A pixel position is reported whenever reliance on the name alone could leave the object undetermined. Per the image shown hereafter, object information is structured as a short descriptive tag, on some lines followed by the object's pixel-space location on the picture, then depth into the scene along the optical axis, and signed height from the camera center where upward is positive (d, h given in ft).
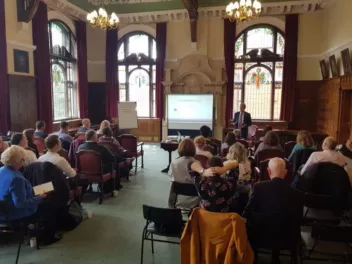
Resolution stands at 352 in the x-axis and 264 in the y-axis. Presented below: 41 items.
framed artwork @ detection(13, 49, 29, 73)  24.48 +3.38
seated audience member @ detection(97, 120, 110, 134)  20.33 -1.50
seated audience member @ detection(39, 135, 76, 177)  12.26 -2.26
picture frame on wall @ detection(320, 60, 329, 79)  29.97 +3.48
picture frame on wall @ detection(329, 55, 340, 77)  26.86 +3.40
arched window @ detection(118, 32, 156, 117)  36.83 +4.02
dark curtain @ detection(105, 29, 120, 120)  36.19 +3.17
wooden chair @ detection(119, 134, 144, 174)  20.95 -2.90
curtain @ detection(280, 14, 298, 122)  32.09 +3.85
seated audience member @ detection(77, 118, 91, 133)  22.90 -1.83
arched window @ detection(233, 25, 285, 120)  33.73 +3.71
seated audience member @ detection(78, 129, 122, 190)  16.21 -2.50
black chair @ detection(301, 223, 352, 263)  7.71 -3.30
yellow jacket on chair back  7.59 -3.53
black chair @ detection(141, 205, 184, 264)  8.76 -3.46
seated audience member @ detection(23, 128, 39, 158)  16.15 -1.99
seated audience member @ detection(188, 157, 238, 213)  8.31 -2.38
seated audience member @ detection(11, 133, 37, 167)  12.74 -1.77
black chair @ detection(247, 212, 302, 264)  8.17 -3.53
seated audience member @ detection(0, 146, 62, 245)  9.71 -2.87
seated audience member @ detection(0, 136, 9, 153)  14.57 -2.19
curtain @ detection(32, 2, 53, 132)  26.53 +3.41
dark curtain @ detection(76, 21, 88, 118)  33.96 +3.91
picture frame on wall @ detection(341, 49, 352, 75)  23.39 +3.42
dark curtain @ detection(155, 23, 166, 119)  35.13 +4.64
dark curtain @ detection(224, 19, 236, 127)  33.35 +5.47
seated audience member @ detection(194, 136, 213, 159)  15.51 -2.12
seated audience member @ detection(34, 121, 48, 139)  19.56 -1.84
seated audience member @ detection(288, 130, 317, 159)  14.98 -1.84
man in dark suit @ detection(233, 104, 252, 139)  27.73 -1.70
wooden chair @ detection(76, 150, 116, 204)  15.38 -3.36
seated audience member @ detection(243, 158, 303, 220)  8.32 -2.60
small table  20.79 -2.94
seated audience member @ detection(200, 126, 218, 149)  19.08 -1.76
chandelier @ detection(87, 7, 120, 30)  23.02 +6.46
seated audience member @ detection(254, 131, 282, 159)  15.92 -2.02
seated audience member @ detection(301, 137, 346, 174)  12.57 -2.16
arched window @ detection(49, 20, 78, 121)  31.19 +3.43
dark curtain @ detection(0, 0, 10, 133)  22.54 +1.97
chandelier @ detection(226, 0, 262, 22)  20.67 +6.60
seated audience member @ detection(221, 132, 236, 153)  16.52 -2.00
